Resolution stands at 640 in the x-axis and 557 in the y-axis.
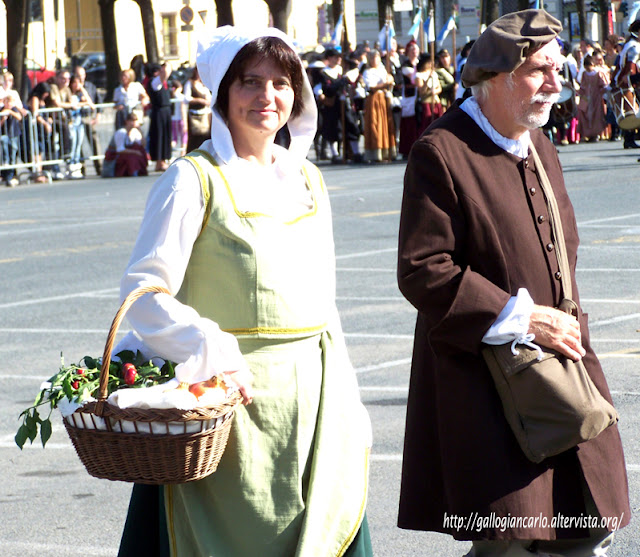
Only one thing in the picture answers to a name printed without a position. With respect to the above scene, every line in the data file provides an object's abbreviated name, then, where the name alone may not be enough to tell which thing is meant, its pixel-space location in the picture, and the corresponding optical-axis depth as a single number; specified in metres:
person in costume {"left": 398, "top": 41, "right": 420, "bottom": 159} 24.92
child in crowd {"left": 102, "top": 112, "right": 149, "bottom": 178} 24.91
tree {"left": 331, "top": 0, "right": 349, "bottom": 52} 26.64
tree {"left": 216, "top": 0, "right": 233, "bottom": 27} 43.94
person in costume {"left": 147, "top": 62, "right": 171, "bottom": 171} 25.11
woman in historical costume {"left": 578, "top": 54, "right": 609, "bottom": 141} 27.39
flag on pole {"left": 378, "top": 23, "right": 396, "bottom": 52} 29.79
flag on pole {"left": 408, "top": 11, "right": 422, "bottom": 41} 27.83
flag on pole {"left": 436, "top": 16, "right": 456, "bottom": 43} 27.67
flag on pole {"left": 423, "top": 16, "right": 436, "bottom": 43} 26.09
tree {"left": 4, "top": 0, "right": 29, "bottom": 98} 37.66
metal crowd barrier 23.72
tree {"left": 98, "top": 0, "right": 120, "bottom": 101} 41.06
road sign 45.28
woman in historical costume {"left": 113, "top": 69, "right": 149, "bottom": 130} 25.77
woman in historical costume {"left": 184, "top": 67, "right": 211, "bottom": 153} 21.33
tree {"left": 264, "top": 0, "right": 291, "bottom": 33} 40.47
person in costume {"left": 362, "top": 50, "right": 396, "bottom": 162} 24.66
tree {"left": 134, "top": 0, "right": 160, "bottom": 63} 44.16
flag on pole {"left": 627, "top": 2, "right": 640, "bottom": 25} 29.08
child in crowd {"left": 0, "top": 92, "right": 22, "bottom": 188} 23.41
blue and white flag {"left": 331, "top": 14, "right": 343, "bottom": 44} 29.07
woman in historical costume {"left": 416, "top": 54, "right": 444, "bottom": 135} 24.61
